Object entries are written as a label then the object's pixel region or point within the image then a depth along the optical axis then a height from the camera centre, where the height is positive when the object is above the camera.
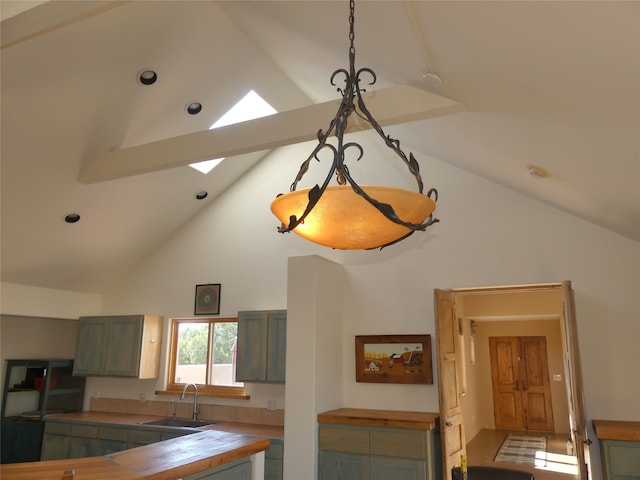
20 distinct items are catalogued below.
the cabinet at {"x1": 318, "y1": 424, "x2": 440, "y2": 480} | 3.85 -0.87
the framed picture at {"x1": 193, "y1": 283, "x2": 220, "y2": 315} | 5.68 +0.58
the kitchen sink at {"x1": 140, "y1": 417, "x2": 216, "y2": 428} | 5.27 -0.84
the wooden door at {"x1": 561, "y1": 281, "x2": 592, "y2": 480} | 3.54 -0.30
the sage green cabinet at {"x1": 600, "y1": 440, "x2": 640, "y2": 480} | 3.39 -0.78
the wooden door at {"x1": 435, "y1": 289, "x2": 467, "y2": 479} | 3.95 -0.33
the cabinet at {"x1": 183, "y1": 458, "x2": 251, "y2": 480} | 2.63 -0.72
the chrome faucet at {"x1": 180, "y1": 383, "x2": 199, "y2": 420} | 5.43 -0.58
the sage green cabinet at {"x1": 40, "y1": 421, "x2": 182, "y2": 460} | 4.93 -0.99
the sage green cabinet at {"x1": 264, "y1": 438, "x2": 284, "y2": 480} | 4.34 -1.02
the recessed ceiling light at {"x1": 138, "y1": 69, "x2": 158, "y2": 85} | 4.07 +2.33
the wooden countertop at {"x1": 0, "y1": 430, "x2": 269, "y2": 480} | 2.24 -0.59
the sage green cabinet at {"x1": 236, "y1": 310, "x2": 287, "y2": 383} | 4.84 +0.01
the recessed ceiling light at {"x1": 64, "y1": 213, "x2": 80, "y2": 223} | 4.99 +1.36
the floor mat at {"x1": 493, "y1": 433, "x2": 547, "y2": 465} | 6.49 -1.50
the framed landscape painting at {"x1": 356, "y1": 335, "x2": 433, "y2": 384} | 4.48 -0.09
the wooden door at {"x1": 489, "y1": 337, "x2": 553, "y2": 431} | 9.22 -0.66
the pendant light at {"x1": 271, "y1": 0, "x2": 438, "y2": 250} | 1.76 +0.53
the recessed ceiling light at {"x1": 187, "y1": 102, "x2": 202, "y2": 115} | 4.70 +2.39
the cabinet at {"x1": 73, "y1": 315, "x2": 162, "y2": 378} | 5.61 +0.02
